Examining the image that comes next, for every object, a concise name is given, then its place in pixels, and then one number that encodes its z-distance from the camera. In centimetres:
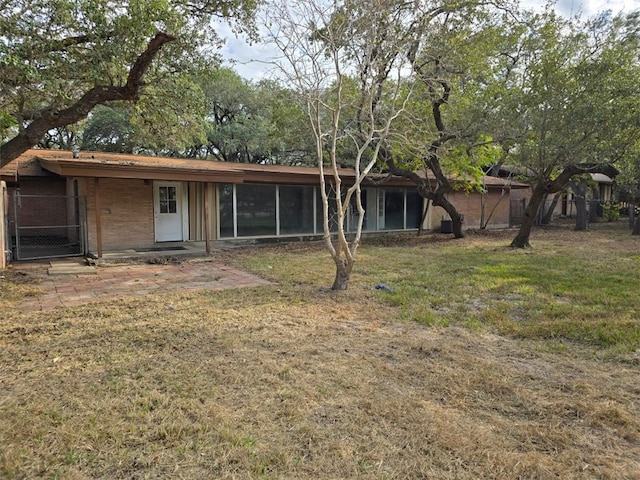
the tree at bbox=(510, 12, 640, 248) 941
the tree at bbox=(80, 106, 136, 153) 1931
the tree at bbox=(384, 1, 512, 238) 933
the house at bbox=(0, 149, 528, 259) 1065
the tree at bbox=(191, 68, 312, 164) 2198
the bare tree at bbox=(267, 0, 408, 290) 688
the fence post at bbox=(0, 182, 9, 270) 814
